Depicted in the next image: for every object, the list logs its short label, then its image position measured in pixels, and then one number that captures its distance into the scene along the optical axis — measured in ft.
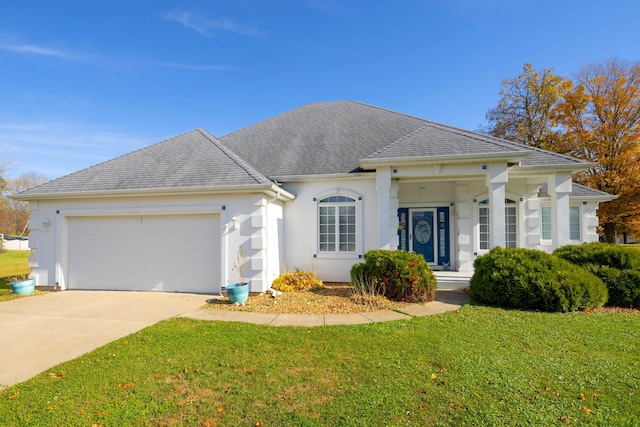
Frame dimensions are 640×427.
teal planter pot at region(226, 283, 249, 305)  24.70
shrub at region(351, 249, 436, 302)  25.53
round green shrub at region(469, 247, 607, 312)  22.44
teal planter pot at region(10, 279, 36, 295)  28.81
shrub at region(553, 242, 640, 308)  23.77
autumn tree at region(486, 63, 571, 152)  73.97
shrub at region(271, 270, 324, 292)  29.96
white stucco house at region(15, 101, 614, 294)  29.01
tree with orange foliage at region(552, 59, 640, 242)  65.92
